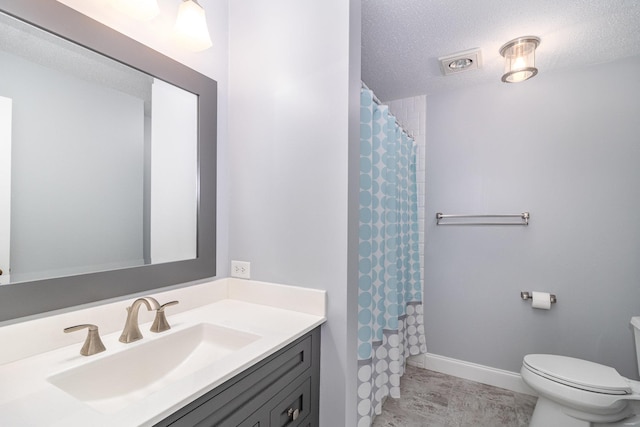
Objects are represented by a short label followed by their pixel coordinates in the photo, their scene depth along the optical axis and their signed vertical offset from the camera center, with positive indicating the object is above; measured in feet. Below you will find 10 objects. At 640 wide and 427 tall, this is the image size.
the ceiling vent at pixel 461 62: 5.81 +3.33
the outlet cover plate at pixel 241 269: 4.57 -0.89
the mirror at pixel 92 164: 2.73 +0.60
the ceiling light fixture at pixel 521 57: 5.31 +3.06
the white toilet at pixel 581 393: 4.43 -2.91
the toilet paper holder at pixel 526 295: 6.57 -1.87
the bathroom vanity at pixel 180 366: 2.05 -1.39
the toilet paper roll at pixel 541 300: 6.29 -1.91
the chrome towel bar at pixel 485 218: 6.68 -0.09
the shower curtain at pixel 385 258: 4.57 -0.88
